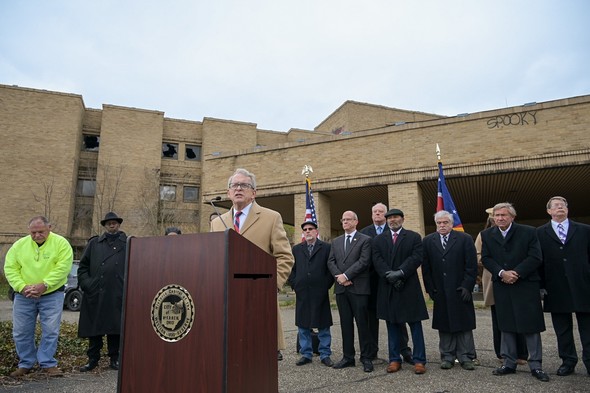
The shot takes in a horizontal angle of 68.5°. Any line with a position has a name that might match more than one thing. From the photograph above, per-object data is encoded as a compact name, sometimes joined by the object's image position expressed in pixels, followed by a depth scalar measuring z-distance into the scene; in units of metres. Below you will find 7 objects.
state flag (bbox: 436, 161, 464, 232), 9.81
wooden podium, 1.93
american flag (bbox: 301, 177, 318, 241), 10.60
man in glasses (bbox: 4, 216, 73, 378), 5.03
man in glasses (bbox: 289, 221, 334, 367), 5.88
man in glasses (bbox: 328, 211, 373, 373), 5.42
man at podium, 3.05
